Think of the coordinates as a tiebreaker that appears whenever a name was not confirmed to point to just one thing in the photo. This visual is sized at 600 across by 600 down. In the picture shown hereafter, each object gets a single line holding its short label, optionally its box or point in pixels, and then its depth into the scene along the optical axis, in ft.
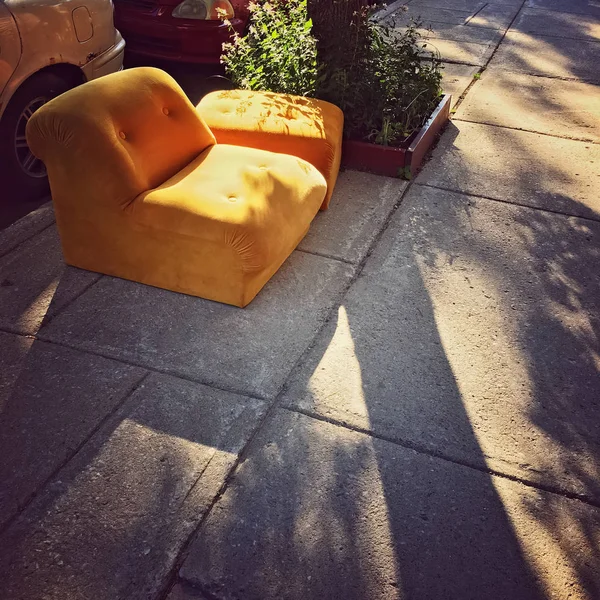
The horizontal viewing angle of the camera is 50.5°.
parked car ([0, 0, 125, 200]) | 14.05
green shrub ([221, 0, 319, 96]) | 17.30
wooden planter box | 17.21
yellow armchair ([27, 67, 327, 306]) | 11.62
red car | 20.33
